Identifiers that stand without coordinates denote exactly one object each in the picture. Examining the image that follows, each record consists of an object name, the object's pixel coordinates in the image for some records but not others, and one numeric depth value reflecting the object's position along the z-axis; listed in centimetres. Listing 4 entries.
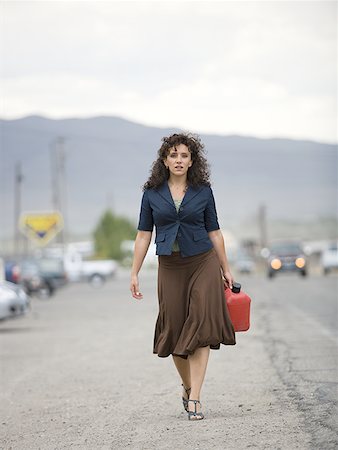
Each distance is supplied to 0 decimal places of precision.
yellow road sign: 5188
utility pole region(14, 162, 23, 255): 8964
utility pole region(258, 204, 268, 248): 14475
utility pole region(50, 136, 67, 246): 9706
